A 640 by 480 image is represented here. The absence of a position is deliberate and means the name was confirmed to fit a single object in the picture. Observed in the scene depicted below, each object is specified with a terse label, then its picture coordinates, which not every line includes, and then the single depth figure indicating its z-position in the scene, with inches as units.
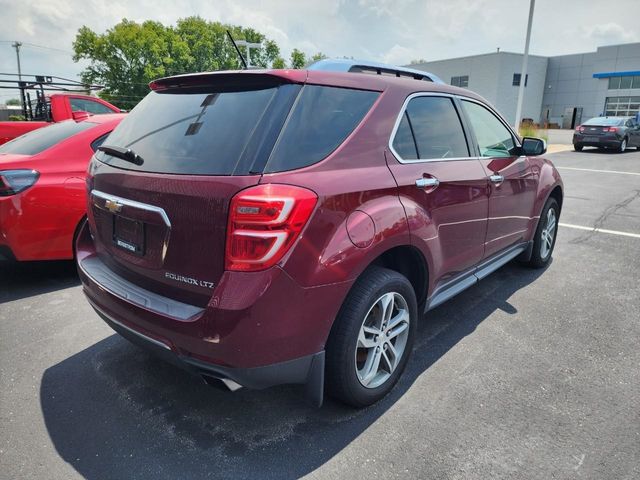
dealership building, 1680.6
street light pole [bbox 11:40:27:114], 520.8
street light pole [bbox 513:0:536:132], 753.8
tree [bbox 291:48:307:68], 2558.8
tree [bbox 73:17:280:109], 2005.4
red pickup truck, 284.7
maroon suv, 76.0
